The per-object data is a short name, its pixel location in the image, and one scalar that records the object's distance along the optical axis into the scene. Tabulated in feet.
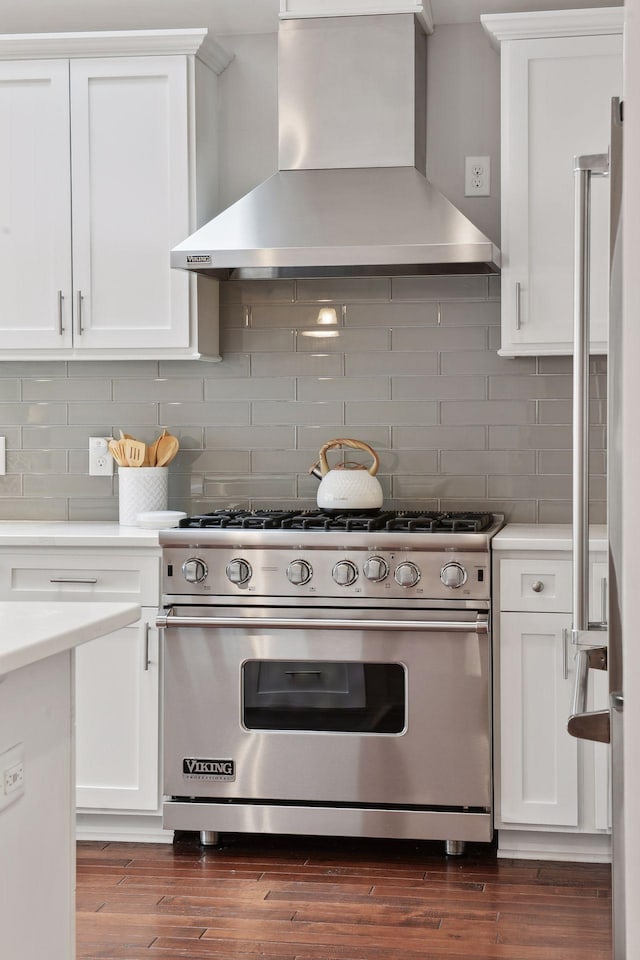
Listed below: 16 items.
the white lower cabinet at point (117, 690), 11.32
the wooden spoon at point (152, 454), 12.92
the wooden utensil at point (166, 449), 12.90
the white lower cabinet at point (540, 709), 10.71
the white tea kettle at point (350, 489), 11.87
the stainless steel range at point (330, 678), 10.75
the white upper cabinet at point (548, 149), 11.42
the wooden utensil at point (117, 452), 12.85
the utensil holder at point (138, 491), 12.73
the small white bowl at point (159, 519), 11.98
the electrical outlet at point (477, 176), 12.59
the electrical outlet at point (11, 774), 5.67
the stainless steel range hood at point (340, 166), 11.40
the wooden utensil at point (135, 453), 12.79
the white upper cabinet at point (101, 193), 12.14
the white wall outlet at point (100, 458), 13.34
